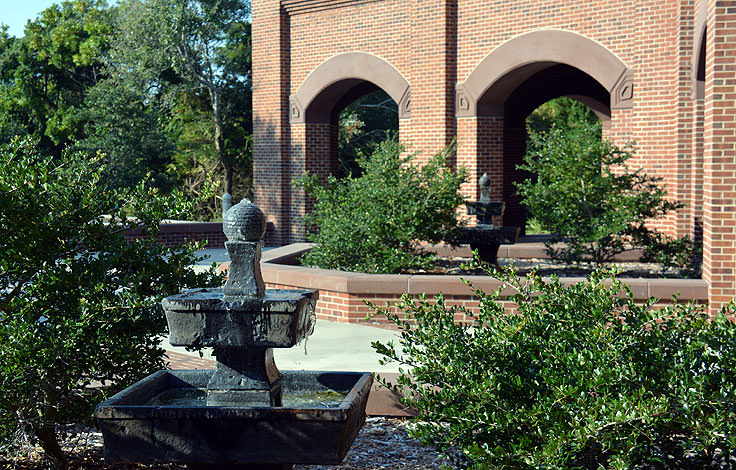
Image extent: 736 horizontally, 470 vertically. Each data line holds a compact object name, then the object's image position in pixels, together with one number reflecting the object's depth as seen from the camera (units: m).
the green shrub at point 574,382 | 3.85
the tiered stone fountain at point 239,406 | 3.90
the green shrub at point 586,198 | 11.22
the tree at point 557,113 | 31.37
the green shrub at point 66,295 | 4.72
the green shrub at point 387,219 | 11.23
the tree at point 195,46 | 28.86
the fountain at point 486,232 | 12.23
